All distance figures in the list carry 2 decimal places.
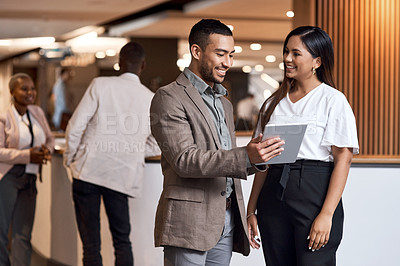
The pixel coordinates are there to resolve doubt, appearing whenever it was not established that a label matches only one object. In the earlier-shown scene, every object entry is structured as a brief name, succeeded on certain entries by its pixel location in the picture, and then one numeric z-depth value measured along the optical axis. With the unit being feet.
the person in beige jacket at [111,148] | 12.84
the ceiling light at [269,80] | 60.12
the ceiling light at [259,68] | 57.64
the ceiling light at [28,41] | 45.65
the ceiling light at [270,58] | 53.31
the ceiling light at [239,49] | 48.52
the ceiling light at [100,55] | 51.84
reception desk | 12.64
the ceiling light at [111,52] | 49.80
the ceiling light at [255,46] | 49.12
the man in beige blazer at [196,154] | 7.00
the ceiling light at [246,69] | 58.30
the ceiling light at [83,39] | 49.11
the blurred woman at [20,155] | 13.82
